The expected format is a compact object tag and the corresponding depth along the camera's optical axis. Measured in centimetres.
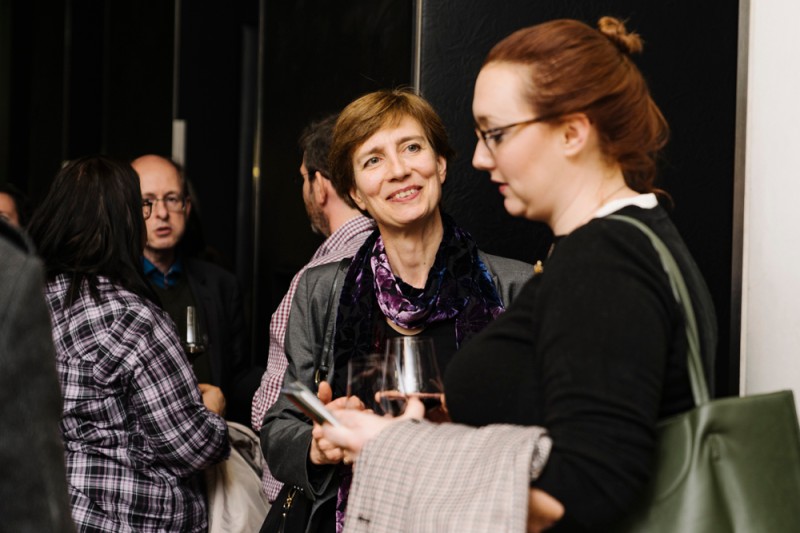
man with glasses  429
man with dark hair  312
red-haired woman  151
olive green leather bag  157
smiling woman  260
